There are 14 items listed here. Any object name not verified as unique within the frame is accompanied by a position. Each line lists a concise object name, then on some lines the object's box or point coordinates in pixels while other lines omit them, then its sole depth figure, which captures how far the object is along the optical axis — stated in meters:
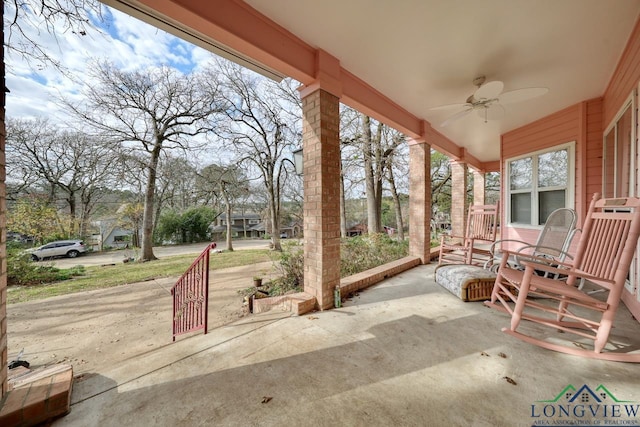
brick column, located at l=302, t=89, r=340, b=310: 2.43
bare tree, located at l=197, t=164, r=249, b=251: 10.95
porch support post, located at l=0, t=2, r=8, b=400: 1.14
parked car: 10.41
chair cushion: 2.63
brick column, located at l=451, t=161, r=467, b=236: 6.56
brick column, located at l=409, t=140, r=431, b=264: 4.36
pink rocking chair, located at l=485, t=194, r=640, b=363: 1.58
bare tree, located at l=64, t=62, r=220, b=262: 8.15
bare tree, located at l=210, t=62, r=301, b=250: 8.77
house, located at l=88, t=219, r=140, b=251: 14.49
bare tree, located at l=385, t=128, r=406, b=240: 6.97
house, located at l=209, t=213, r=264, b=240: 25.25
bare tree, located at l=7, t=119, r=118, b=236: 9.13
